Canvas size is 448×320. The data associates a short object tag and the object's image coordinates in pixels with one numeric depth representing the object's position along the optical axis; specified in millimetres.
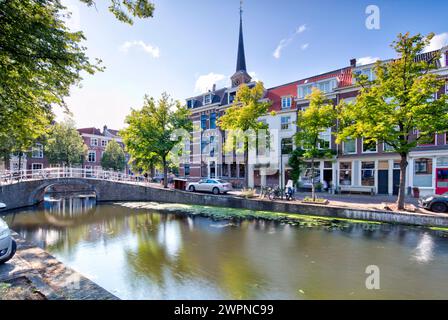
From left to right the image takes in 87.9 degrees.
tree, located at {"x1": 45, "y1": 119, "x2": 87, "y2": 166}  32156
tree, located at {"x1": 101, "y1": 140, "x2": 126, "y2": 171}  41969
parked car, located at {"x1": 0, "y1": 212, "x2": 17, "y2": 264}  5676
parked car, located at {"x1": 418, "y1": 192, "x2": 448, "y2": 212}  12891
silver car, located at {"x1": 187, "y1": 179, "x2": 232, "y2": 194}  21484
